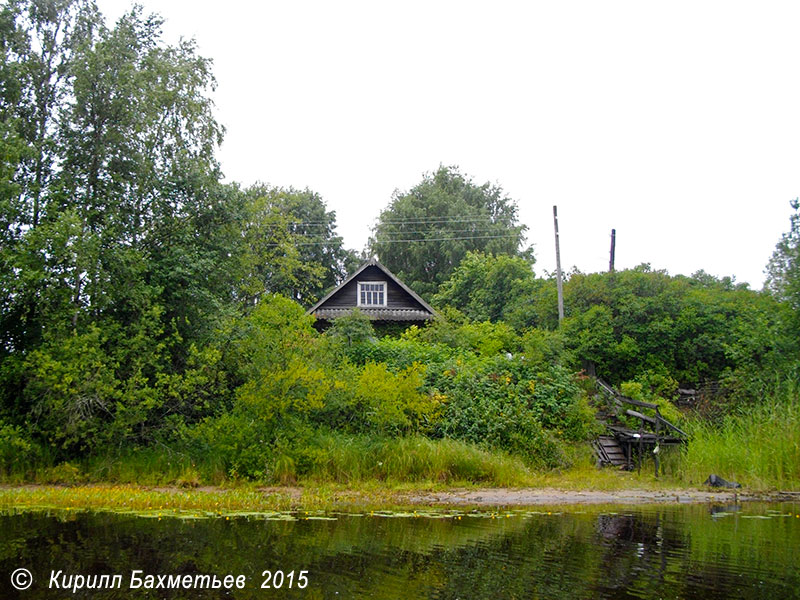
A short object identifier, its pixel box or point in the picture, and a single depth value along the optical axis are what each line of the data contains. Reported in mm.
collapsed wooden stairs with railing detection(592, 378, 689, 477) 18984
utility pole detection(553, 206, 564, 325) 27052
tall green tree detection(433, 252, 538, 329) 34375
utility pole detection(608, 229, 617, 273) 34250
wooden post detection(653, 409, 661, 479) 18292
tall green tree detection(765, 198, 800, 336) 19531
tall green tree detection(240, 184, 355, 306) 37062
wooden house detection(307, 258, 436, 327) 35250
